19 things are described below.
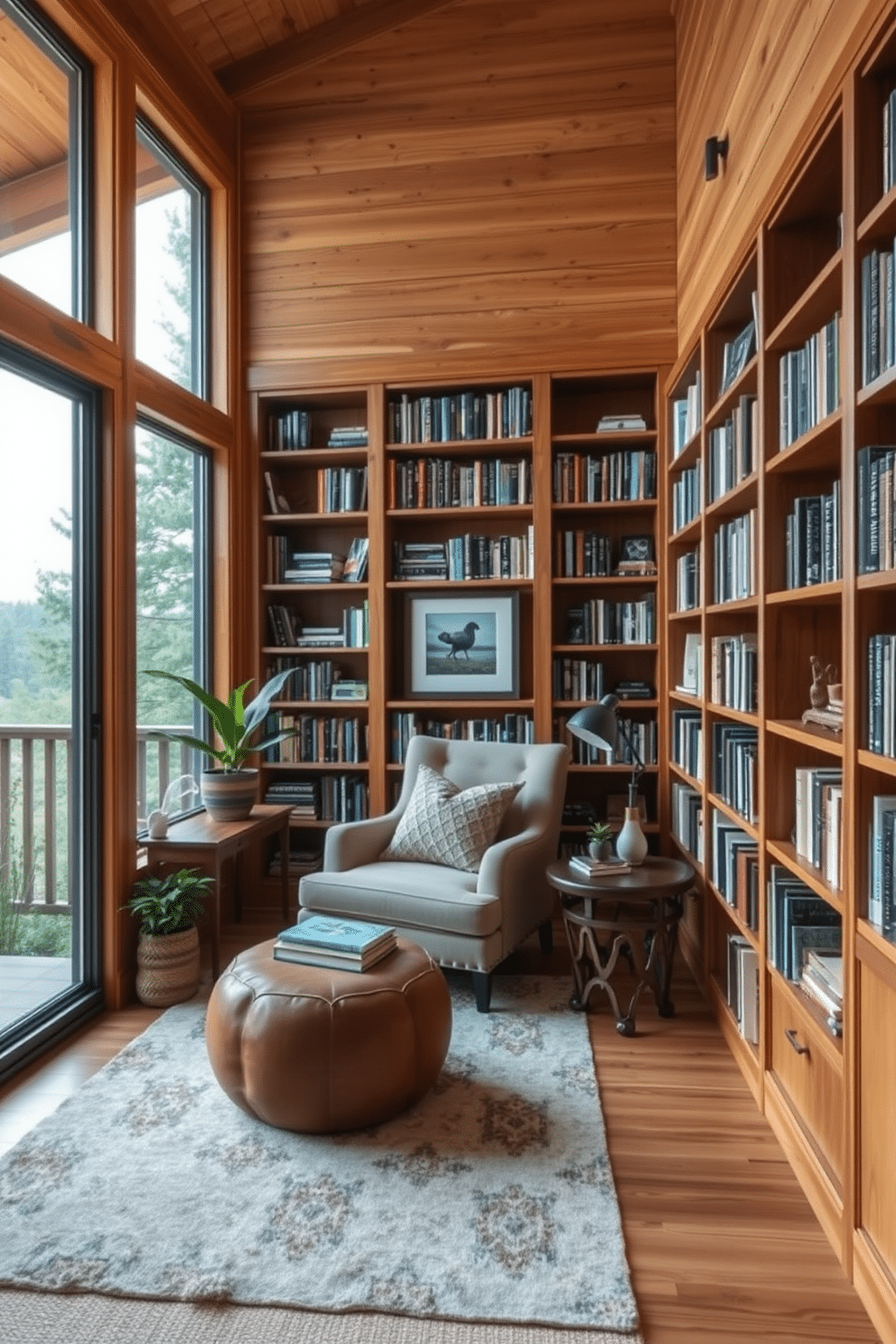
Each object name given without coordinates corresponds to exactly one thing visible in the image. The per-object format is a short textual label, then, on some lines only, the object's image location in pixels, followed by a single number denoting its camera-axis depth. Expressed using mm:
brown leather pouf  2033
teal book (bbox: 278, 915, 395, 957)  2266
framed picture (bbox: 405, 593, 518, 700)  4047
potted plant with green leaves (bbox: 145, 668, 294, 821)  3426
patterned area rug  1614
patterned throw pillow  3225
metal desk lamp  2965
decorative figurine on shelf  1870
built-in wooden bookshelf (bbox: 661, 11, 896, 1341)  1568
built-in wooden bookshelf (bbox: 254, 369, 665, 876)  3896
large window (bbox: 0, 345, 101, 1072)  2623
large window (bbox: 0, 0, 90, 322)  2588
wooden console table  3061
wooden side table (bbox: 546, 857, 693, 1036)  2744
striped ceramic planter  3434
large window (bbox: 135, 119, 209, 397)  3412
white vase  2996
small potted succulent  2932
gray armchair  2885
